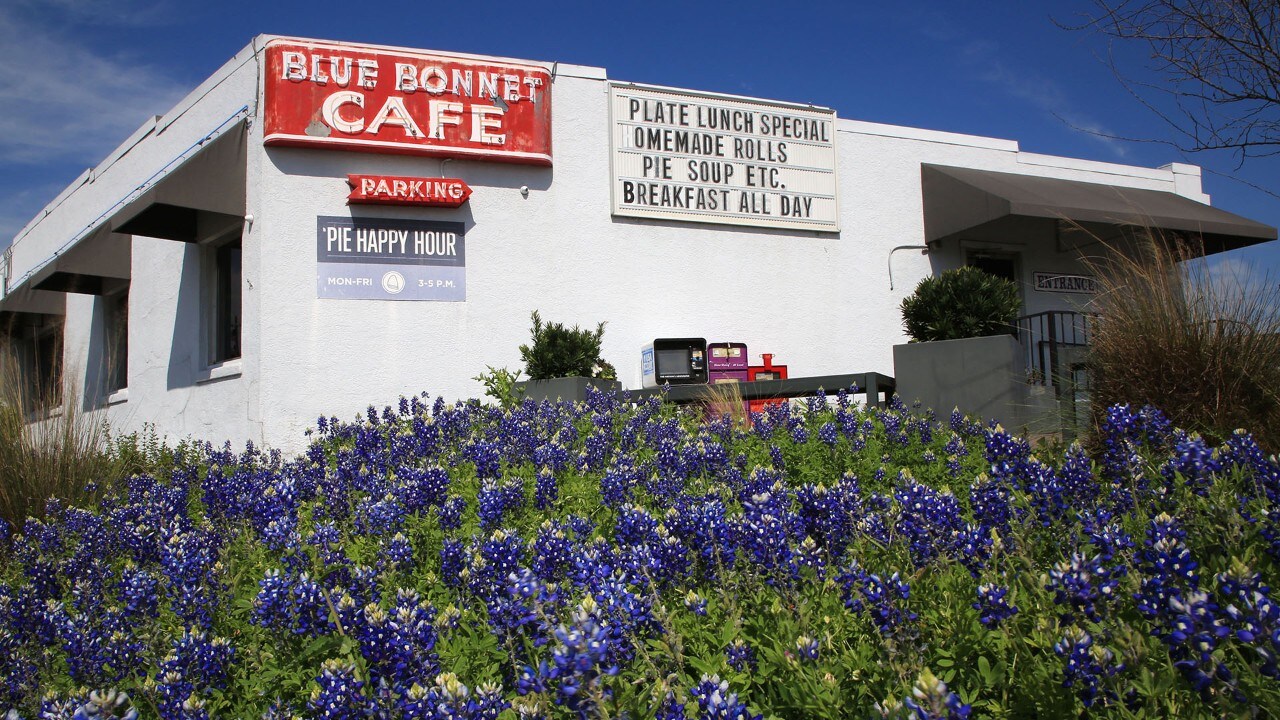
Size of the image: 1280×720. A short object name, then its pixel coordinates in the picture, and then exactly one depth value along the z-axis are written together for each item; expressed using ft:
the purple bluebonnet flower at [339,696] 6.06
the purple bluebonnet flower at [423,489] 12.51
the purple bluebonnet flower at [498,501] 10.89
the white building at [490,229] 36.47
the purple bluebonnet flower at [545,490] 12.32
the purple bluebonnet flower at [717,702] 4.86
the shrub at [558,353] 34.19
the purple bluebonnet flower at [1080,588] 5.94
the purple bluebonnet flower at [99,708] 5.05
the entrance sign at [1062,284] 49.93
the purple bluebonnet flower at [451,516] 11.09
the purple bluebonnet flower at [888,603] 6.33
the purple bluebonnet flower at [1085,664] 5.26
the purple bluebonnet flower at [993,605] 6.32
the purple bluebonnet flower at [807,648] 5.99
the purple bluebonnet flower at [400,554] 9.49
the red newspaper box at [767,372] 40.40
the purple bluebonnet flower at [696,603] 7.20
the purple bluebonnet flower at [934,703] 4.42
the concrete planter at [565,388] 31.30
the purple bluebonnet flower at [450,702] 5.01
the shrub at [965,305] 29.17
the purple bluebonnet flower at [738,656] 6.48
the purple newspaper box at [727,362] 39.96
